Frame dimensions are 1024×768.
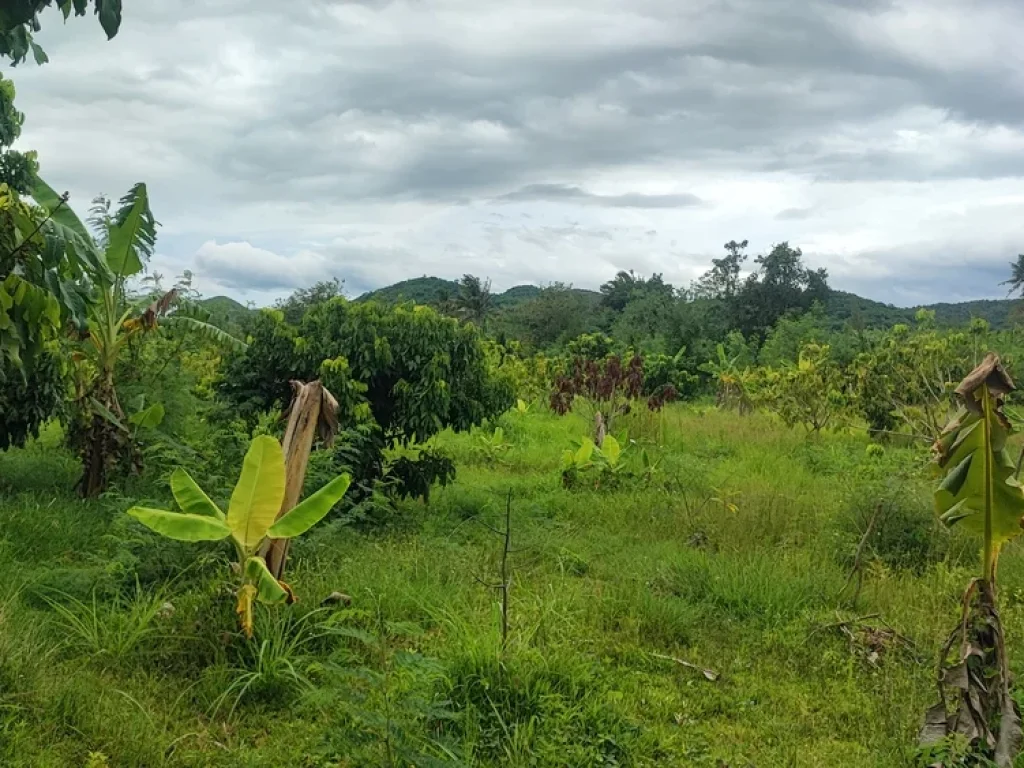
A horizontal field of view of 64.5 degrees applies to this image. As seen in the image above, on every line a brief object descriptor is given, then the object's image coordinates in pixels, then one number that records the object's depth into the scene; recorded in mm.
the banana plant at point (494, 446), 10205
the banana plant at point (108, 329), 6641
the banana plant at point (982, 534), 3010
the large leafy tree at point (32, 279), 3074
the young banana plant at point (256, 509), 3883
